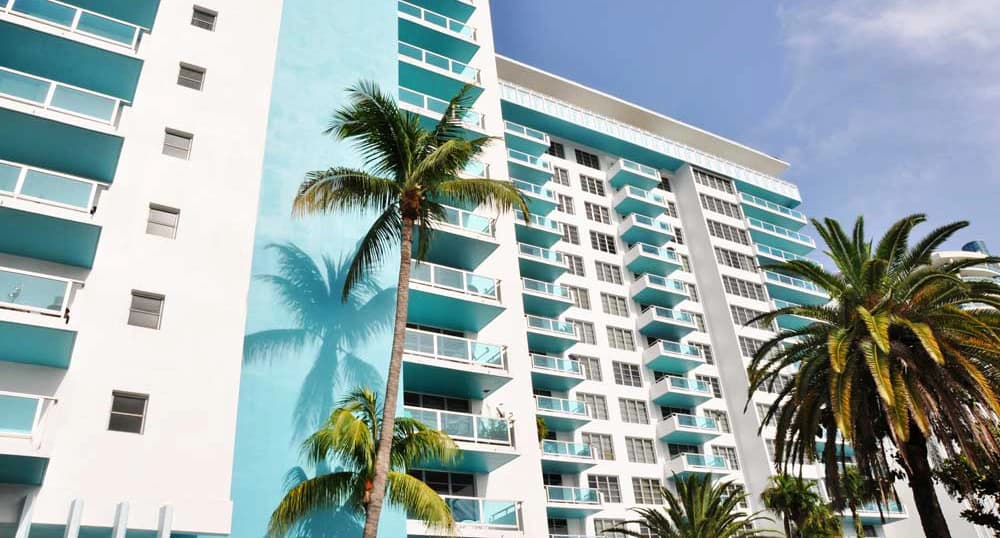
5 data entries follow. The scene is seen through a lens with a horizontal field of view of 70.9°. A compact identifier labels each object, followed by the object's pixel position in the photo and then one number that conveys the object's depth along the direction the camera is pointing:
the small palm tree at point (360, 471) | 19.92
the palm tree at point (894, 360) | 19.50
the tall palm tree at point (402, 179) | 22.70
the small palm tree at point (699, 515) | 35.22
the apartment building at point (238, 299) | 19.03
